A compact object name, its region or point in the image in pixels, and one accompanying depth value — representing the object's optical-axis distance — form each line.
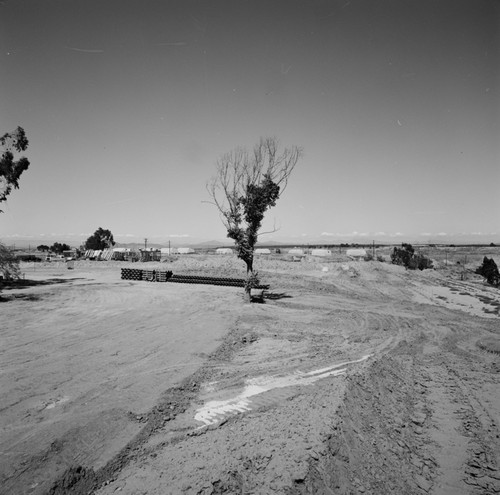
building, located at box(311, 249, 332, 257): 71.64
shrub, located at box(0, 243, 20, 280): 23.73
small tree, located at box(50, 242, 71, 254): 88.58
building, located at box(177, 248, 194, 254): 90.44
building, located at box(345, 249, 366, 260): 74.60
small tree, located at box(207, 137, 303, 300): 17.55
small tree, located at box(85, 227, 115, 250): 74.62
